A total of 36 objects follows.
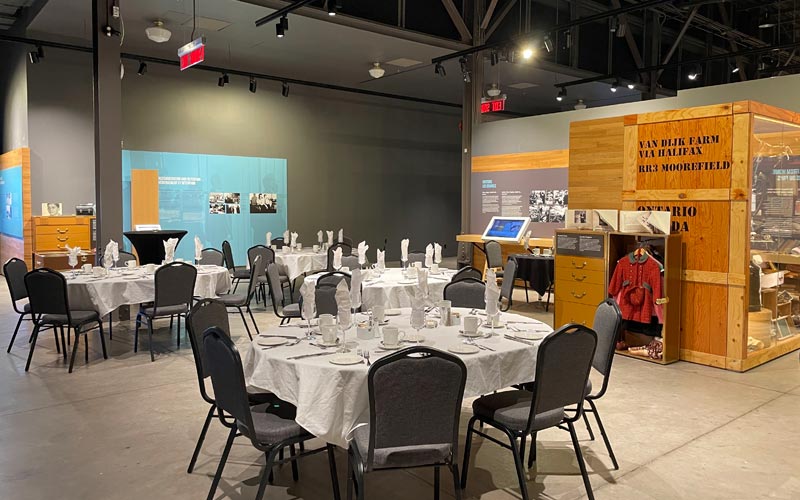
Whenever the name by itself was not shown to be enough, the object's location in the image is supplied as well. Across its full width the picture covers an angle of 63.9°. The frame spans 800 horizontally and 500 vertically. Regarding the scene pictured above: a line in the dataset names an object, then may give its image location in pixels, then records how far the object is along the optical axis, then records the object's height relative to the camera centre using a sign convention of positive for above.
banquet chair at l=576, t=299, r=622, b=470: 3.74 -0.70
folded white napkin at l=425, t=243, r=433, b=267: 7.49 -0.46
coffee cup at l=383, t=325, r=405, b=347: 3.57 -0.66
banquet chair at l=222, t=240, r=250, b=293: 9.78 -0.73
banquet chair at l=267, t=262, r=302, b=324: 6.49 -0.77
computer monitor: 11.09 -0.18
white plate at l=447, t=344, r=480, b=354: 3.46 -0.71
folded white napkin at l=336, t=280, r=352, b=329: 3.70 -0.50
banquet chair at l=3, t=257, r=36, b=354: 6.63 -0.63
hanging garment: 6.32 -0.67
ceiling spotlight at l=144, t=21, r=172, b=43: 9.48 +2.72
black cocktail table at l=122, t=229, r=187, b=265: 8.77 -0.39
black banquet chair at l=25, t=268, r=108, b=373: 5.99 -0.79
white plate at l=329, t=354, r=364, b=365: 3.19 -0.71
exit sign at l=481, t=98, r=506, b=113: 11.79 +2.09
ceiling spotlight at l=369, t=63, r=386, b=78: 12.38 +2.83
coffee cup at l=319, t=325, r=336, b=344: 3.60 -0.65
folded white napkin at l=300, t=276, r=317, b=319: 3.87 -0.51
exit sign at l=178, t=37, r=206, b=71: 8.25 +2.17
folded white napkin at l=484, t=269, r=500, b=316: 4.16 -0.51
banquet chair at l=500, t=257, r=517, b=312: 7.11 -0.68
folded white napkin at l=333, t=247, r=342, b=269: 7.08 -0.48
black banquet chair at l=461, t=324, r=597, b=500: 3.12 -0.88
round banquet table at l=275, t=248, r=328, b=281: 9.67 -0.68
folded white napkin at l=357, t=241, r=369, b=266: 7.44 -0.40
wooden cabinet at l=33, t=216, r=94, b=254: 11.88 -0.31
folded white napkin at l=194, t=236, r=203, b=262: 8.20 -0.44
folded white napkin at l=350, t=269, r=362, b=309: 4.26 -0.47
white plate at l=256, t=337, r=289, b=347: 3.62 -0.71
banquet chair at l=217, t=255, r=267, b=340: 7.14 -0.91
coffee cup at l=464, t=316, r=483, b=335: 3.86 -0.64
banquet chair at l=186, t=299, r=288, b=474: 3.63 -0.66
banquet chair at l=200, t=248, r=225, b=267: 8.79 -0.55
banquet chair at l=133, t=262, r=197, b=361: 6.46 -0.76
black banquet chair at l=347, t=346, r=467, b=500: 2.71 -0.84
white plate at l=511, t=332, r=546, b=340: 3.80 -0.70
